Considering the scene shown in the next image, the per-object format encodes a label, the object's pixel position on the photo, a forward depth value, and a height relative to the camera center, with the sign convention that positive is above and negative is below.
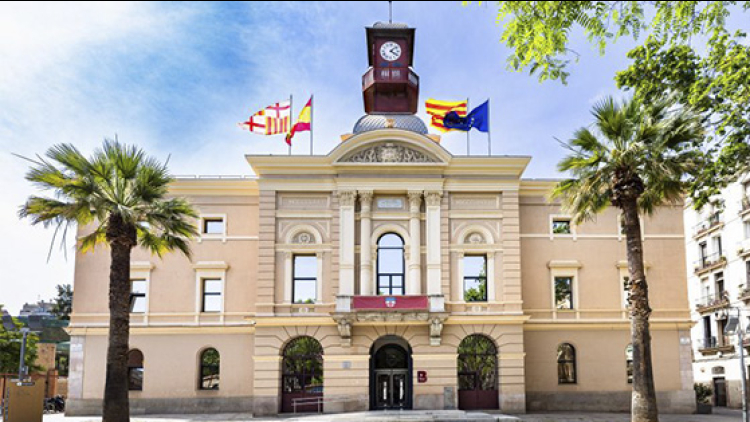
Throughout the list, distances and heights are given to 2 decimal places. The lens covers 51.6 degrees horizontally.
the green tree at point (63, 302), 74.44 +4.27
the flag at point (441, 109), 38.00 +11.52
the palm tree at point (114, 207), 25.59 +4.76
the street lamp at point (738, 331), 24.34 +0.58
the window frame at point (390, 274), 36.38 +3.41
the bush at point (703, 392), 47.72 -2.66
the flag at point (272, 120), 37.03 +10.68
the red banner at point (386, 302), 34.75 +1.99
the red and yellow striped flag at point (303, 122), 37.81 +10.83
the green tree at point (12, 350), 48.84 -0.29
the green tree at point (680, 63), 9.90 +4.64
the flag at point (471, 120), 38.03 +11.03
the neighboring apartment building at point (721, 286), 47.09 +4.06
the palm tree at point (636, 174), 25.11 +5.97
